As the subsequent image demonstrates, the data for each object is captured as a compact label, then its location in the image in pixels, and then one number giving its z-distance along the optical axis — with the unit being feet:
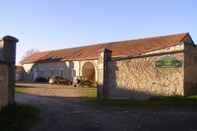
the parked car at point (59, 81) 82.96
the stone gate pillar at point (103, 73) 43.57
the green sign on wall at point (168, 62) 40.32
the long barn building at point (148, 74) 40.36
